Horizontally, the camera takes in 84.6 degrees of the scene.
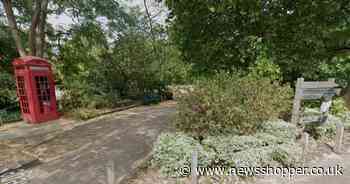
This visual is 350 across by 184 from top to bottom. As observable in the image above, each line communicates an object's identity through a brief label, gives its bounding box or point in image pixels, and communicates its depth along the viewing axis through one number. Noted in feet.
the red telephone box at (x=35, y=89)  20.71
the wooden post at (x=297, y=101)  13.52
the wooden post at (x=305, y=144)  12.92
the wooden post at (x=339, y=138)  13.66
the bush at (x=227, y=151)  10.56
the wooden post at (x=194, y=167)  9.25
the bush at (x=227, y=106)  11.86
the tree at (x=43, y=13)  24.24
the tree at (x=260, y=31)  16.85
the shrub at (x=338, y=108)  18.85
